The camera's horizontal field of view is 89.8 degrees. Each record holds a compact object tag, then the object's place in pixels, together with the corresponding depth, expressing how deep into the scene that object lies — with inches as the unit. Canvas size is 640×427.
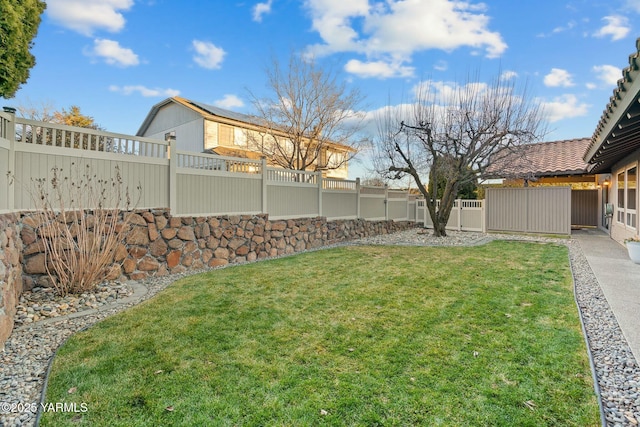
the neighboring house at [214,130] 599.5
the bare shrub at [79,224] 187.2
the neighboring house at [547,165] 442.3
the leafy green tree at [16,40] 140.9
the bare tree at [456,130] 404.8
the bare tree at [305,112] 514.9
